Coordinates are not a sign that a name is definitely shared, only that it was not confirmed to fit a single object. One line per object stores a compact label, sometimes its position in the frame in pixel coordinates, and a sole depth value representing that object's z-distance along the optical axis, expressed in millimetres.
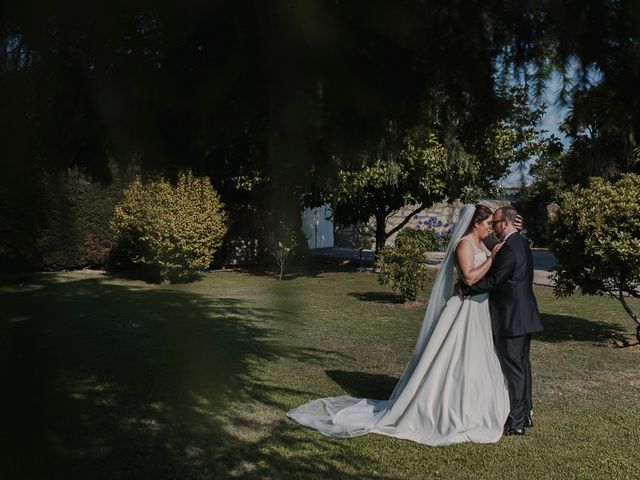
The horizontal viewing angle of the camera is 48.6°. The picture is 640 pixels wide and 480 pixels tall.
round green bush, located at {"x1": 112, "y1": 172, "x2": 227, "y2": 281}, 17094
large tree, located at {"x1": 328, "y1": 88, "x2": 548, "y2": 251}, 16156
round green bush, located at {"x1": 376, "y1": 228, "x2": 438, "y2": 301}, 13891
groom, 6027
